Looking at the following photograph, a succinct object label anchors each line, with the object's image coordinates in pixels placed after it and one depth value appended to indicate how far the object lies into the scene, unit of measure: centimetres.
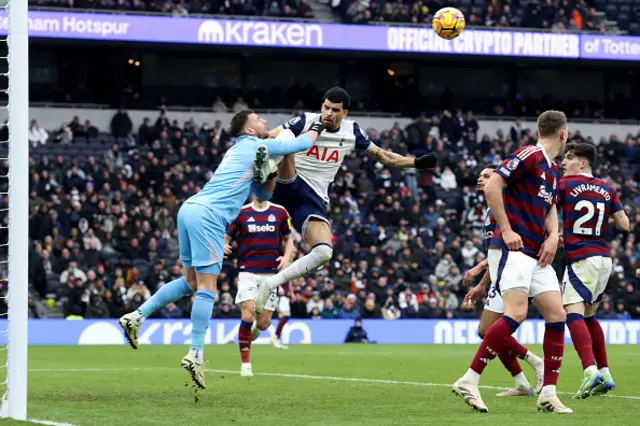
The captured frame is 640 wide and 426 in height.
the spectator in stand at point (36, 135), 3112
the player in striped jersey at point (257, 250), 1490
